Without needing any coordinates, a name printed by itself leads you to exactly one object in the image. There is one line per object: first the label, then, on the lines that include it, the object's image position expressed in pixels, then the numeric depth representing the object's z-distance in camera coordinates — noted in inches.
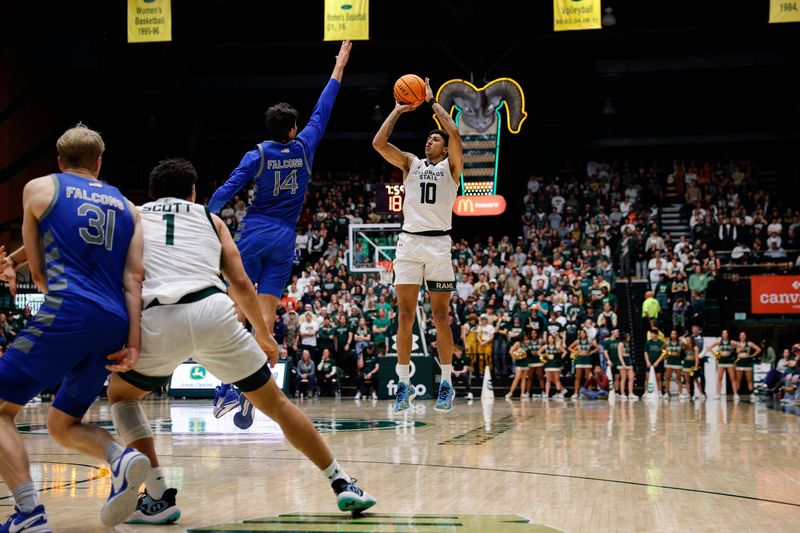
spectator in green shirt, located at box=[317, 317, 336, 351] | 813.9
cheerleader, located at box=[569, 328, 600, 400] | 768.3
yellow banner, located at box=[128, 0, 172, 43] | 806.5
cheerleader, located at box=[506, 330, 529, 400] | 770.8
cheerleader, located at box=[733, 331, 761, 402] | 778.8
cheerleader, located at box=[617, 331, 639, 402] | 767.1
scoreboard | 819.4
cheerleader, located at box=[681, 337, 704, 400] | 774.5
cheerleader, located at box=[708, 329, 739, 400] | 775.7
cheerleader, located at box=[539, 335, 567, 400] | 769.6
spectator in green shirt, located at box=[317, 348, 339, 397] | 794.8
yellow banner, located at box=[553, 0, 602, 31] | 787.4
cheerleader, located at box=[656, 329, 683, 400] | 776.3
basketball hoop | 810.8
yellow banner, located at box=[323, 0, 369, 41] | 761.6
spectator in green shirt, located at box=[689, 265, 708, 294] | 851.4
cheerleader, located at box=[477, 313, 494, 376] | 804.0
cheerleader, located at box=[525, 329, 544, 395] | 773.9
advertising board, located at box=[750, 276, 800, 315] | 812.0
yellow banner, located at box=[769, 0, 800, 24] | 738.8
